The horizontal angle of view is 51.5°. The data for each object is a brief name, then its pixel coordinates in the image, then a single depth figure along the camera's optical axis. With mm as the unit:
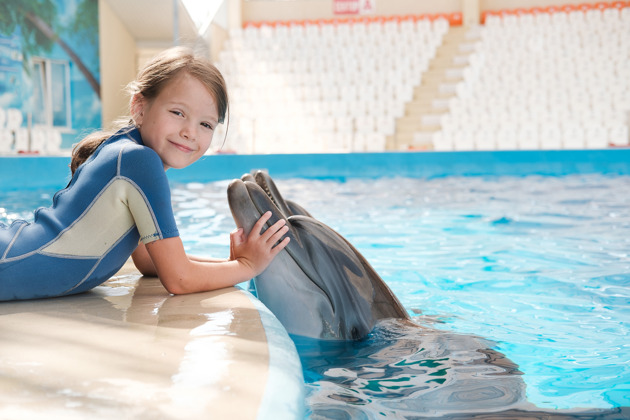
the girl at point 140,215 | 1723
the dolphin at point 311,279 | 1918
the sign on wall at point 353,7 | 20469
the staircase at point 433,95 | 15461
